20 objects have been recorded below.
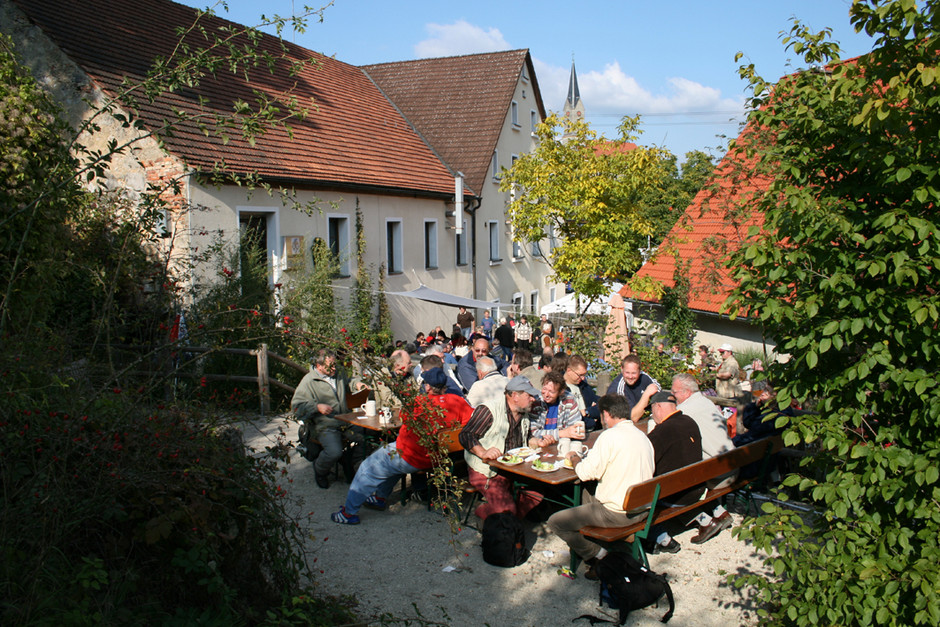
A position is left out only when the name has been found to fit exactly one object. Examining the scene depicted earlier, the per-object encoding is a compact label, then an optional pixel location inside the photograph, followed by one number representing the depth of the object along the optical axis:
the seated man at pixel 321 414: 7.68
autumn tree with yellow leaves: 18.25
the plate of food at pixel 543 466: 6.23
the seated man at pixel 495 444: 6.41
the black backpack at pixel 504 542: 5.86
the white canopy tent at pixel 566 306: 19.45
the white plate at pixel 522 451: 6.62
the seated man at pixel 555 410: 7.40
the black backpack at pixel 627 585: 5.04
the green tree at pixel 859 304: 3.31
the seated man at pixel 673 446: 6.07
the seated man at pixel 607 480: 5.53
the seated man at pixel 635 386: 7.91
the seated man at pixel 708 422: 6.61
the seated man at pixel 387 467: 6.66
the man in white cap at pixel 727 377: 11.12
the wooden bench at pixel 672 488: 5.43
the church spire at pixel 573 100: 81.50
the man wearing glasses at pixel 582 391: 8.14
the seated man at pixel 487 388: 7.17
